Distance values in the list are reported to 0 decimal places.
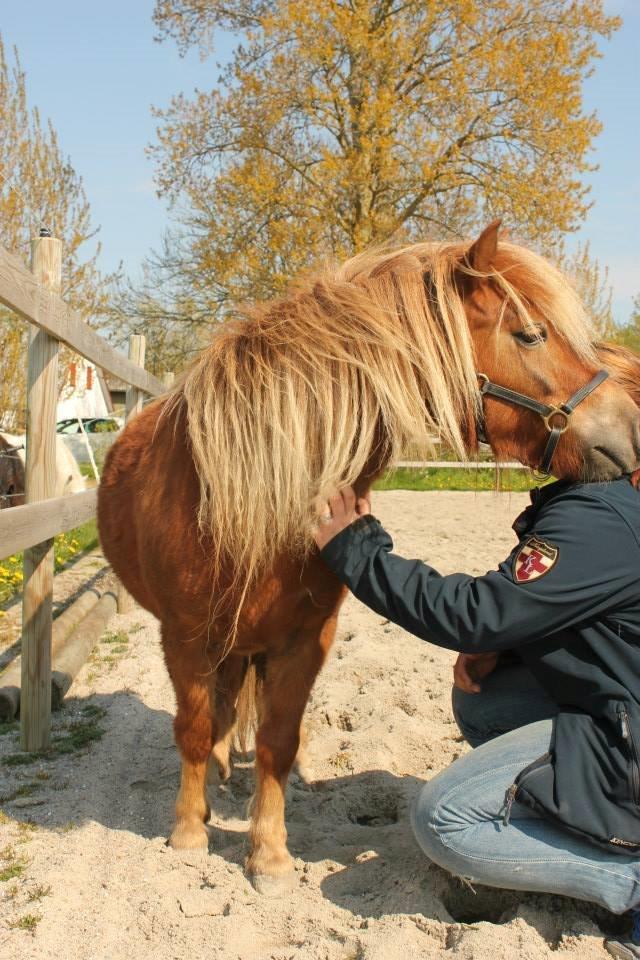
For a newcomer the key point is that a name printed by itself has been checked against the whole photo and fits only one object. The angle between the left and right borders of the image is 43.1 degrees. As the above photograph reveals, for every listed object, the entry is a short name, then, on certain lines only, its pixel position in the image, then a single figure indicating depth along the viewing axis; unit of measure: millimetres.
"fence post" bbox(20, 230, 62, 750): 3314
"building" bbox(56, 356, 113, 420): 26172
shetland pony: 1881
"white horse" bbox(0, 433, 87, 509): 7004
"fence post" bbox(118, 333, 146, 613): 5617
